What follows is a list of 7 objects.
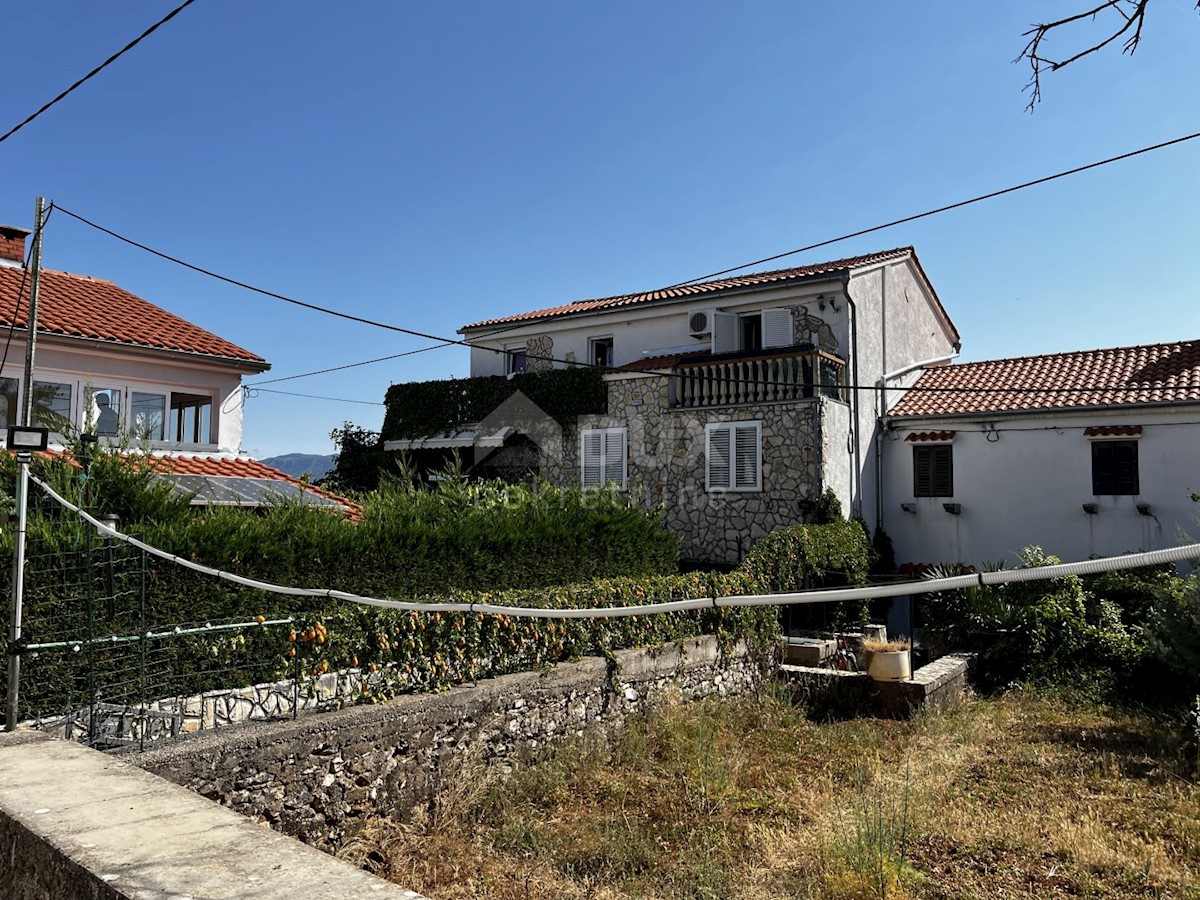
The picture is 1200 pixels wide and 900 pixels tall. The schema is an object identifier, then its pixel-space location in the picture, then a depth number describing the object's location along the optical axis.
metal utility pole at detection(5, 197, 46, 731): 5.73
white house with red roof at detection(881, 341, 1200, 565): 17.48
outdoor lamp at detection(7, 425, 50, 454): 5.64
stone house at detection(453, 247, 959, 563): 18.77
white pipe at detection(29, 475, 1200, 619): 2.82
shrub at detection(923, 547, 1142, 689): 12.55
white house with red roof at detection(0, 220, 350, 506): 13.12
